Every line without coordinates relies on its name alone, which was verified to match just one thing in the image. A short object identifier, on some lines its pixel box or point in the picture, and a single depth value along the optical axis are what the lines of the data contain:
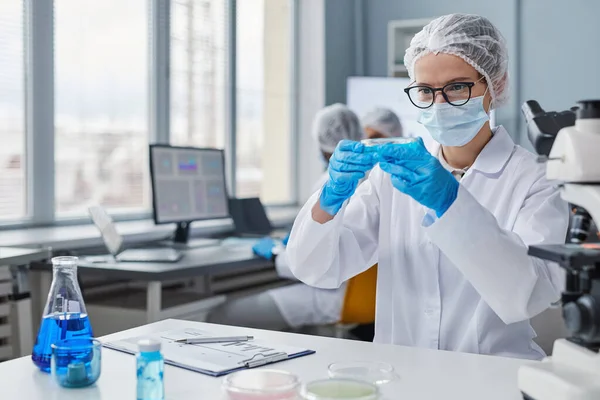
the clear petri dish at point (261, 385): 1.01
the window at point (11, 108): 3.15
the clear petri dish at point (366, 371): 1.18
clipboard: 1.30
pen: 1.47
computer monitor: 3.24
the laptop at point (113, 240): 2.85
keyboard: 2.85
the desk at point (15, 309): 2.39
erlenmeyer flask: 1.30
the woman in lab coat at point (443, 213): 1.46
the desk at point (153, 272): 2.61
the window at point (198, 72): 4.12
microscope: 0.99
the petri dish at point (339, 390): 1.01
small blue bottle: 1.07
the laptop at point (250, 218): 3.95
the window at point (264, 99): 4.75
